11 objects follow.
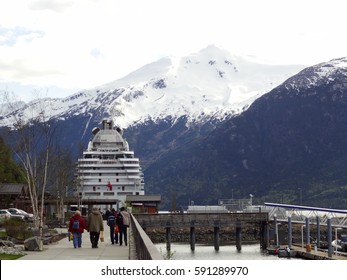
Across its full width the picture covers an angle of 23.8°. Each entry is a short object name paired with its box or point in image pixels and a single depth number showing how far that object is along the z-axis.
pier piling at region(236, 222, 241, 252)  88.52
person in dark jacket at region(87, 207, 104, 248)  34.56
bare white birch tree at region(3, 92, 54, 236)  40.72
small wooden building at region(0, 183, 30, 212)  94.62
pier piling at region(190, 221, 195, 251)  86.65
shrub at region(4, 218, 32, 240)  40.25
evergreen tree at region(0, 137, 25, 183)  103.00
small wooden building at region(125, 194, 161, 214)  121.69
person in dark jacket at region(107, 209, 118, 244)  36.73
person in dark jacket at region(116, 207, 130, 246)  35.31
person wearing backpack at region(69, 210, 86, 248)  33.91
